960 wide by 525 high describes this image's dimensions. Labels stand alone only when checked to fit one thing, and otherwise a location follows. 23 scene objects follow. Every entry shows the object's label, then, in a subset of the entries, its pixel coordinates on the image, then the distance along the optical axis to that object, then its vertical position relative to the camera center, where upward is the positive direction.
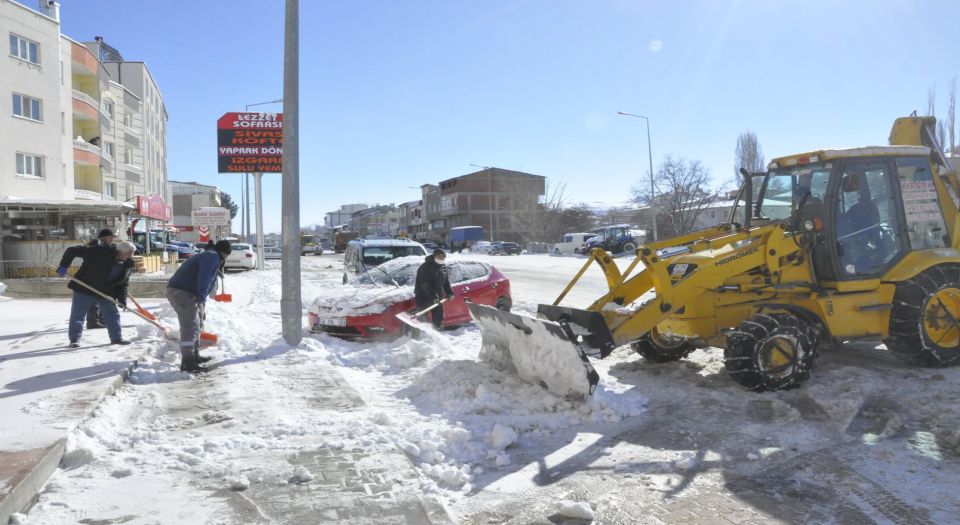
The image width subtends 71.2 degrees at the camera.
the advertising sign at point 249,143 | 29.47 +4.18
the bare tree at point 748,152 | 60.84 +7.70
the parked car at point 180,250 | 40.22 -0.80
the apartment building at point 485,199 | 89.62 +5.53
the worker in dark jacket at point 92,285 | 9.25 -0.67
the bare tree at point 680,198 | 51.97 +3.01
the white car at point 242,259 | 35.00 -1.13
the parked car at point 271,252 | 60.68 -1.44
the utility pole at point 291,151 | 9.69 +1.25
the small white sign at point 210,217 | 26.84 +0.85
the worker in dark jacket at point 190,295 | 8.07 -0.70
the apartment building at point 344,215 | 189.50 +6.30
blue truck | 76.16 +0.05
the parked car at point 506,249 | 59.19 -1.11
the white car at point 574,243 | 52.72 -0.55
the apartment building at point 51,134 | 26.56 +5.00
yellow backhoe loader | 6.57 -0.51
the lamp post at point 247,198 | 38.89 +2.54
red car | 10.01 -1.00
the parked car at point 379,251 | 17.89 -0.38
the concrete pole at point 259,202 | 30.80 +1.64
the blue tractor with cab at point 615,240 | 48.28 -0.29
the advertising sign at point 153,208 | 26.38 +1.25
